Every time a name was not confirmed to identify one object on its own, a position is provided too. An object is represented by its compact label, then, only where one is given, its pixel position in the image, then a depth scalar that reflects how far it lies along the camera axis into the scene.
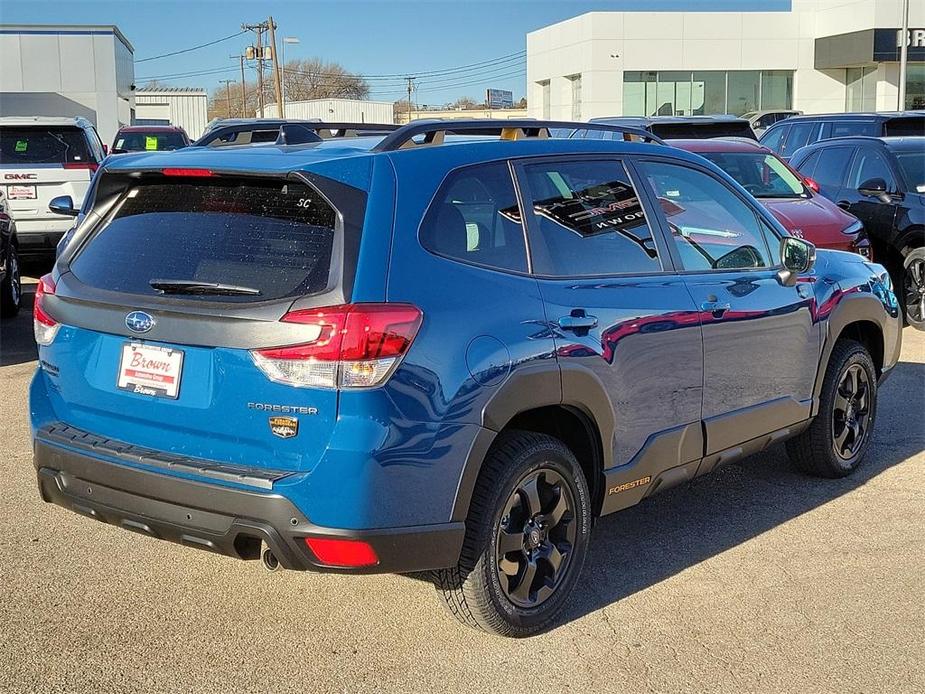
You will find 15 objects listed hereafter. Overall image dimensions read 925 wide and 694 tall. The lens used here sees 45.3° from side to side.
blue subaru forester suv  3.40
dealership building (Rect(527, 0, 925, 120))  48.19
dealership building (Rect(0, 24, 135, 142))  43.25
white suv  12.52
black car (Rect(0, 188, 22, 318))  10.00
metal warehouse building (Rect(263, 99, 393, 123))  75.94
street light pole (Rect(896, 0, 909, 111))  34.27
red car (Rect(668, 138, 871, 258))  9.90
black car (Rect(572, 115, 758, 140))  15.63
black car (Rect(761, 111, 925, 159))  15.06
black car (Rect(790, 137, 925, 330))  10.35
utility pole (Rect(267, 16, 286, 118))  58.41
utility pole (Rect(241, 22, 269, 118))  77.81
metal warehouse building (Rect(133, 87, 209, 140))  65.94
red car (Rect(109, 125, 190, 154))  25.98
